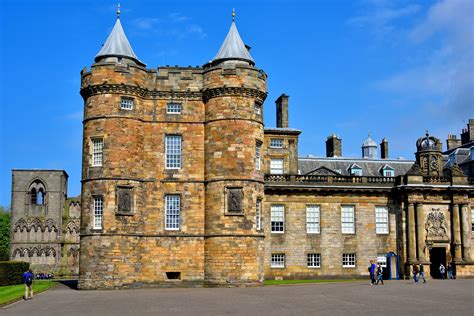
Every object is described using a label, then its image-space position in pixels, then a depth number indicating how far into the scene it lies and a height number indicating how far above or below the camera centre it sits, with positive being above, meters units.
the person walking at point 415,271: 37.41 -2.99
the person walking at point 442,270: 42.81 -3.22
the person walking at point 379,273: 35.09 -2.81
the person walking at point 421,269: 40.16 -3.02
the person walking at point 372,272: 35.20 -2.73
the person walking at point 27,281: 27.59 -2.50
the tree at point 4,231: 88.43 -0.47
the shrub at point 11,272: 40.09 -3.08
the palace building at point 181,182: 35.56 +2.86
